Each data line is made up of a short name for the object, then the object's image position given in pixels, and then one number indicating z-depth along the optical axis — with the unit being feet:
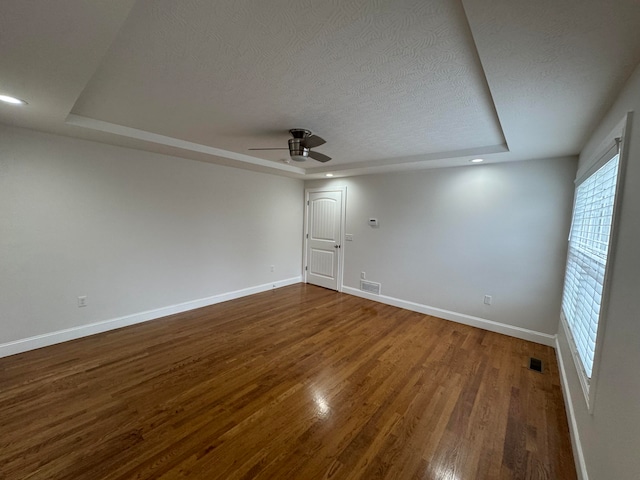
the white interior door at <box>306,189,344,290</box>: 17.33
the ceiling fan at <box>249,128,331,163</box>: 8.43
